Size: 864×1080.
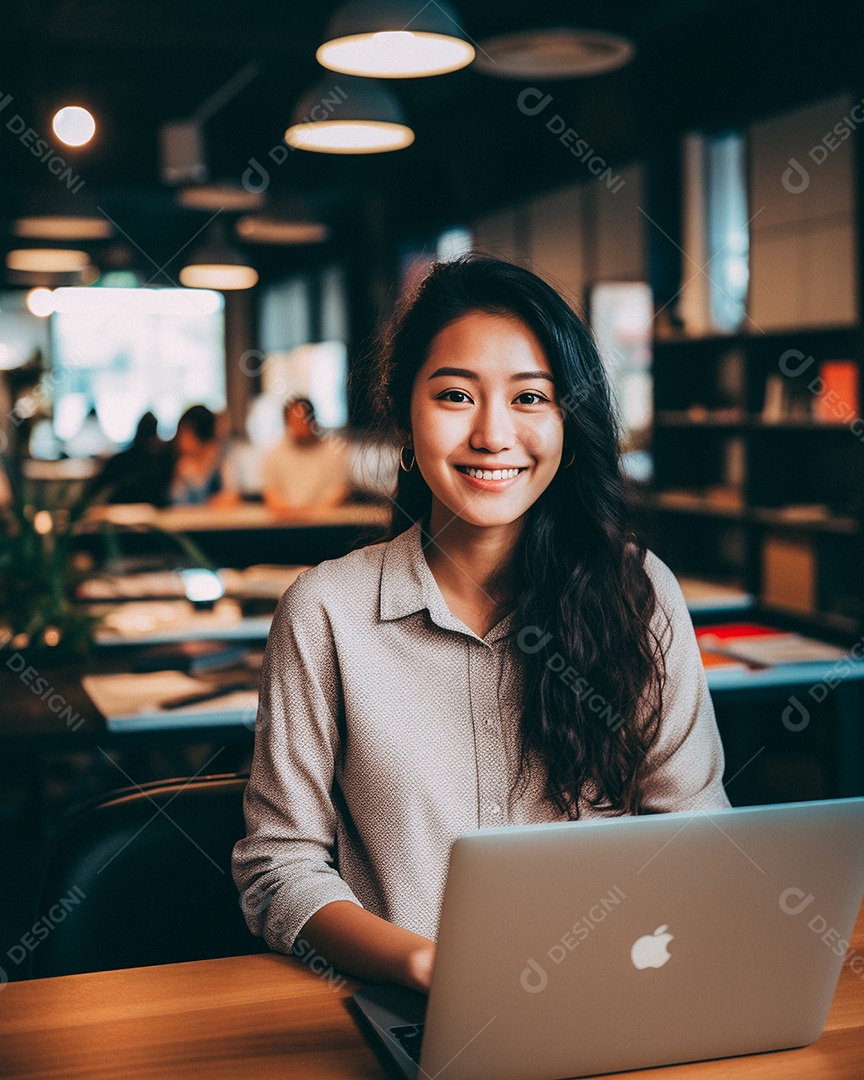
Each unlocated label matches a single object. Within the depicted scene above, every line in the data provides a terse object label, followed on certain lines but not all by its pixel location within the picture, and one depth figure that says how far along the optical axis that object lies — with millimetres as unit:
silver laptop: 928
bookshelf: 4863
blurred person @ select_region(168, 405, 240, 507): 7355
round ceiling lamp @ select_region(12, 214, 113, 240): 5910
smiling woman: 1447
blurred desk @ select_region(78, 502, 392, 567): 6289
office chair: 1484
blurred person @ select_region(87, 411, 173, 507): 6477
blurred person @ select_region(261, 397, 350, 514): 7102
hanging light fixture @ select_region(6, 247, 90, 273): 8016
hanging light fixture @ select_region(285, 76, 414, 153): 3703
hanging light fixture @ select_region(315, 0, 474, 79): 3043
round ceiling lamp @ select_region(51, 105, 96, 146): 4832
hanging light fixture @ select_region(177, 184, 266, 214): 7875
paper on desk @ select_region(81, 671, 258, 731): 2484
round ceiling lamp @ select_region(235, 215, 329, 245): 6930
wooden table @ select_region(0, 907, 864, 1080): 1050
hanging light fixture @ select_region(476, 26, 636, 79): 3869
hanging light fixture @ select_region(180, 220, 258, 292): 7938
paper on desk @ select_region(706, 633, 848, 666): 2836
